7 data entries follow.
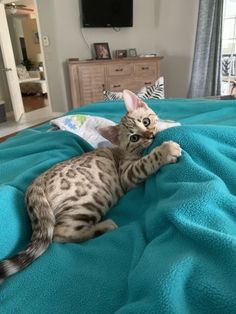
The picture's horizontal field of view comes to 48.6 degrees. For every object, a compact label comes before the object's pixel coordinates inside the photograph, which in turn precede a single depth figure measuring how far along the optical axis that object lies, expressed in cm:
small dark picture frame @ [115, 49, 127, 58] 419
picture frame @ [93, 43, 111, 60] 406
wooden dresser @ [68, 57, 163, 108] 378
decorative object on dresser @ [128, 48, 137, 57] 424
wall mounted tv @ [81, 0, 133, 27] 384
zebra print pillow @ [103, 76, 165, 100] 230
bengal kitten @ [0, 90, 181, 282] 68
